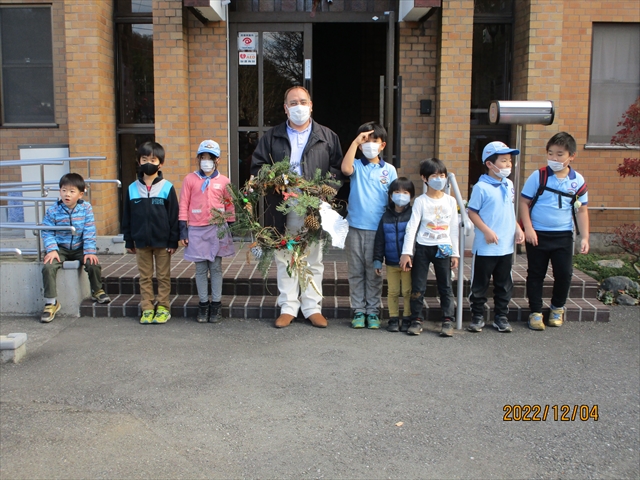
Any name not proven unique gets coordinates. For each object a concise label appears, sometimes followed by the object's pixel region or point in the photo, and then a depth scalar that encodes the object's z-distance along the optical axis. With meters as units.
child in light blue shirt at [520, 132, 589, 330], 5.99
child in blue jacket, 6.35
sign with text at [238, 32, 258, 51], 8.67
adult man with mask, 5.89
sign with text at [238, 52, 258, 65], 8.70
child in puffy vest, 5.77
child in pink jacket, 6.02
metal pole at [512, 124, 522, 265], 6.75
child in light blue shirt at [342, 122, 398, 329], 5.85
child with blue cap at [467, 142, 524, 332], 5.90
